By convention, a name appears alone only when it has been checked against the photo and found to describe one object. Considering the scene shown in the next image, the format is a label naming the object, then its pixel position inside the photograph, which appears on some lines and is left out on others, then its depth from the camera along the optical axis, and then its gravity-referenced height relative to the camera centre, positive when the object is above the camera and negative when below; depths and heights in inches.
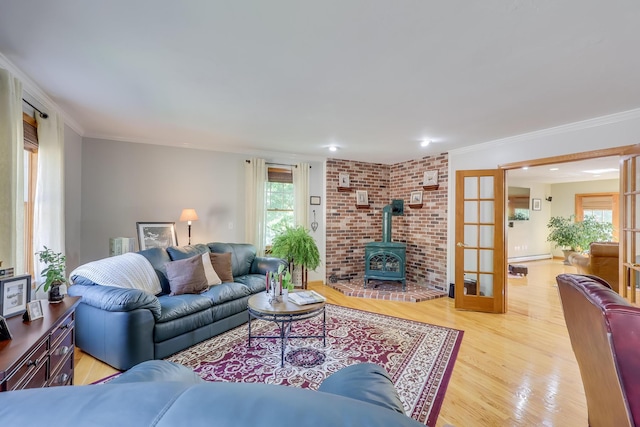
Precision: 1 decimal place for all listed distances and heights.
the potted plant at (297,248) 178.4 -22.3
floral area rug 88.7 -52.1
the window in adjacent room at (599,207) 291.3 +6.4
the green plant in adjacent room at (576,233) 280.7 -19.3
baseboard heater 310.3 -48.8
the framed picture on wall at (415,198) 210.5 +10.4
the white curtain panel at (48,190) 107.3 +7.6
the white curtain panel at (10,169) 76.9 +11.0
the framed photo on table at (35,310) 64.7 -22.6
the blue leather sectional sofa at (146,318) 94.2 -38.6
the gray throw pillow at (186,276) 122.8 -28.1
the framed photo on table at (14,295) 61.3 -18.6
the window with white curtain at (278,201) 199.8 +7.2
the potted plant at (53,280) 78.9 -19.2
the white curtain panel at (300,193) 203.6 +13.0
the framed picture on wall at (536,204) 321.7 +9.7
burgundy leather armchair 41.3 -21.3
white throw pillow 135.0 -28.5
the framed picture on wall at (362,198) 225.4 +10.8
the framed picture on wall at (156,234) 161.2 -13.4
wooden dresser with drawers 48.9 -27.5
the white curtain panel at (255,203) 189.5 +5.4
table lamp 164.3 -2.3
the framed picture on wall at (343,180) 218.5 +23.8
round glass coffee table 98.7 -34.0
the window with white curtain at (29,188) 105.9 +8.2
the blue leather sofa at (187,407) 19.6 -13.9
